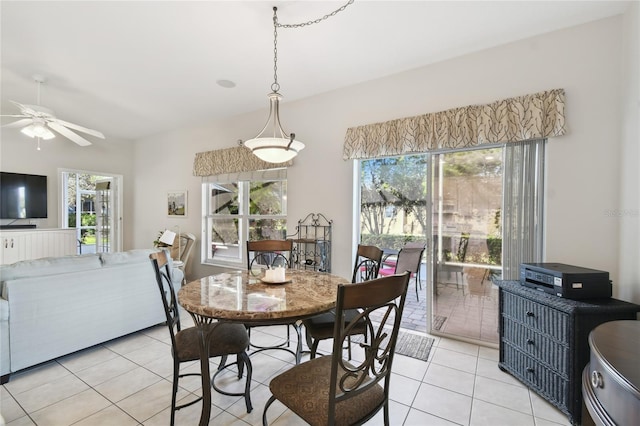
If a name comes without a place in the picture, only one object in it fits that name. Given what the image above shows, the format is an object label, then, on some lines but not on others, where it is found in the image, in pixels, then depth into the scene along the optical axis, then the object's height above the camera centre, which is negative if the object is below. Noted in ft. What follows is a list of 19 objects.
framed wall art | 17.01 +0.28
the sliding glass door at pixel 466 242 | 9.26 -1.08
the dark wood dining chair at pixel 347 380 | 3.63 -2.70
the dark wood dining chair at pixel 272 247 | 9.07 -1.25
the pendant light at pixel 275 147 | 6.13 +1.36
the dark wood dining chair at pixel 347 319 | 6.49 -2.68
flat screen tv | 14.51 +0.59
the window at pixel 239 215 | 14.11 -0.36
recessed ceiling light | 11.40 +5.12
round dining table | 4.58 -1.69
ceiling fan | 10.42 +3.30
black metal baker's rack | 11.80 -1.47
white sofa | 7.08 -2.78
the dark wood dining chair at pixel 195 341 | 5.46 -2.76
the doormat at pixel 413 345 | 8.75 -4.45
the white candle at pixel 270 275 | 6.43 -1.52
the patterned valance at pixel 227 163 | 13.88 +2.40
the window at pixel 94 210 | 17.79 -0.17
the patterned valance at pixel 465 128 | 7.90 +2.64
